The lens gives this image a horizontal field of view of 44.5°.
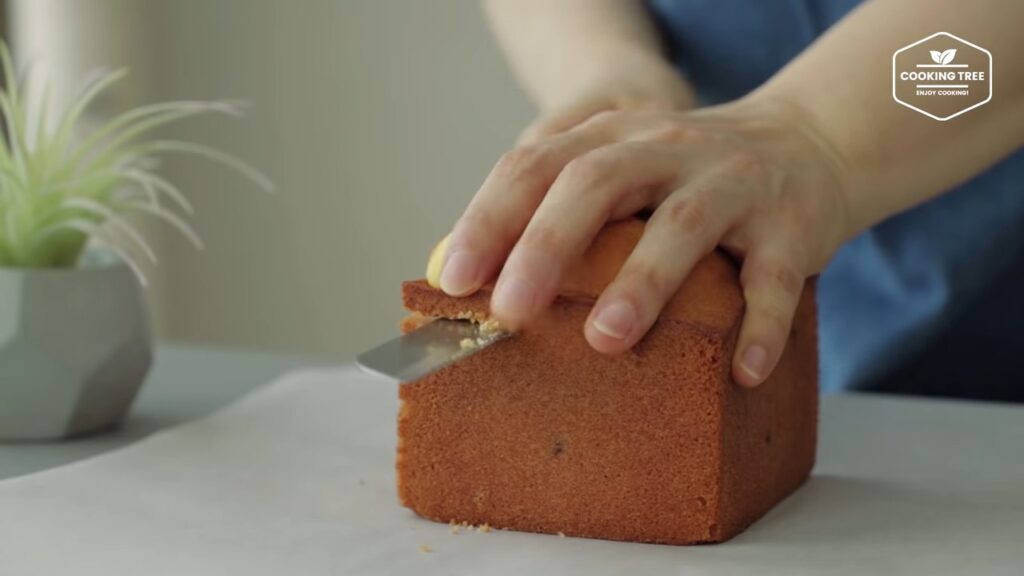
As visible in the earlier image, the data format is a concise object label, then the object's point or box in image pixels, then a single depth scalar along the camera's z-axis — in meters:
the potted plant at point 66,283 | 1.01
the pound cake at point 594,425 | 0.81
